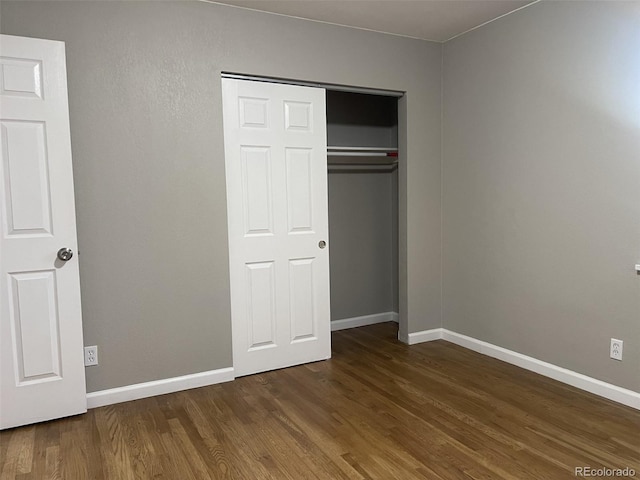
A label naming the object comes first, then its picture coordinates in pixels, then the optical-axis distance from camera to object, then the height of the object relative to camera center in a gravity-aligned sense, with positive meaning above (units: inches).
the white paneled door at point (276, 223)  134.3 -7.2
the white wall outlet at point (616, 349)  114.5 -36.8
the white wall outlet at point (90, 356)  116.5 -36.8
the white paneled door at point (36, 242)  103.1 -8.7
